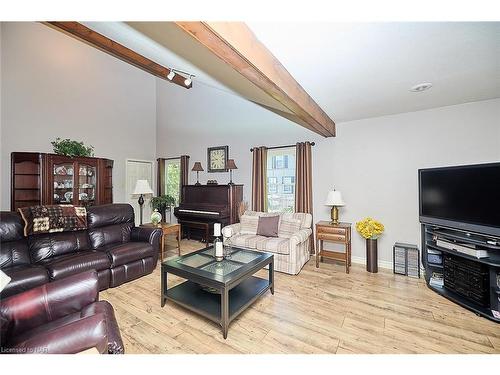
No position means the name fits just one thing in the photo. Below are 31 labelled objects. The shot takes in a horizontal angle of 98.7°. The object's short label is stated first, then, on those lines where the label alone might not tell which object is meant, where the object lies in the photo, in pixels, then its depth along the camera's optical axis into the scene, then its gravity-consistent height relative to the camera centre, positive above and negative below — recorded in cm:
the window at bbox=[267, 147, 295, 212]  429 +15
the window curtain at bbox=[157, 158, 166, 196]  620 +32
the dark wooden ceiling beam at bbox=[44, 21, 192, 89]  252 +219
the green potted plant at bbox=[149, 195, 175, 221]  525 -37
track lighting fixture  263 +146
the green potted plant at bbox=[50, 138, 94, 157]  418 +82
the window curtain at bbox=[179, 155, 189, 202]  563 +47
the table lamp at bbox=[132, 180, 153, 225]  428 +0
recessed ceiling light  224 +107
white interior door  571 +30
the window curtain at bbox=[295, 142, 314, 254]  400 +15
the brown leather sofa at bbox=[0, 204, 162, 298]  226 -81
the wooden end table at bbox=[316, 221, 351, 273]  330 -80
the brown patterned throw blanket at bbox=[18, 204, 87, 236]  257 -38
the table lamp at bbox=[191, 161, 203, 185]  516 +50
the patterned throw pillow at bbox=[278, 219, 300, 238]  371 -71
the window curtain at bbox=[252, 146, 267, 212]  445 +23
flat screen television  224 -13
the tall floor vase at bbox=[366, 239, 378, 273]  330 -108
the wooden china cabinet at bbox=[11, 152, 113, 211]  382 +18
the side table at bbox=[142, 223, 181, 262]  371 -72
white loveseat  321 -86
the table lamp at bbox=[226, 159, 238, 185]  460 +48
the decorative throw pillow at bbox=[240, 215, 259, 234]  400 -70
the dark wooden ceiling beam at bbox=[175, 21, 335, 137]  113 +84
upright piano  459 -46
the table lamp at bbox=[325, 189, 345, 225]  347 -25
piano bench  459 -89
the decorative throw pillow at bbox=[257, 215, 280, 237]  372 -68
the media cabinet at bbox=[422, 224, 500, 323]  217 -95
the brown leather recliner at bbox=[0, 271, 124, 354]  103 -76
